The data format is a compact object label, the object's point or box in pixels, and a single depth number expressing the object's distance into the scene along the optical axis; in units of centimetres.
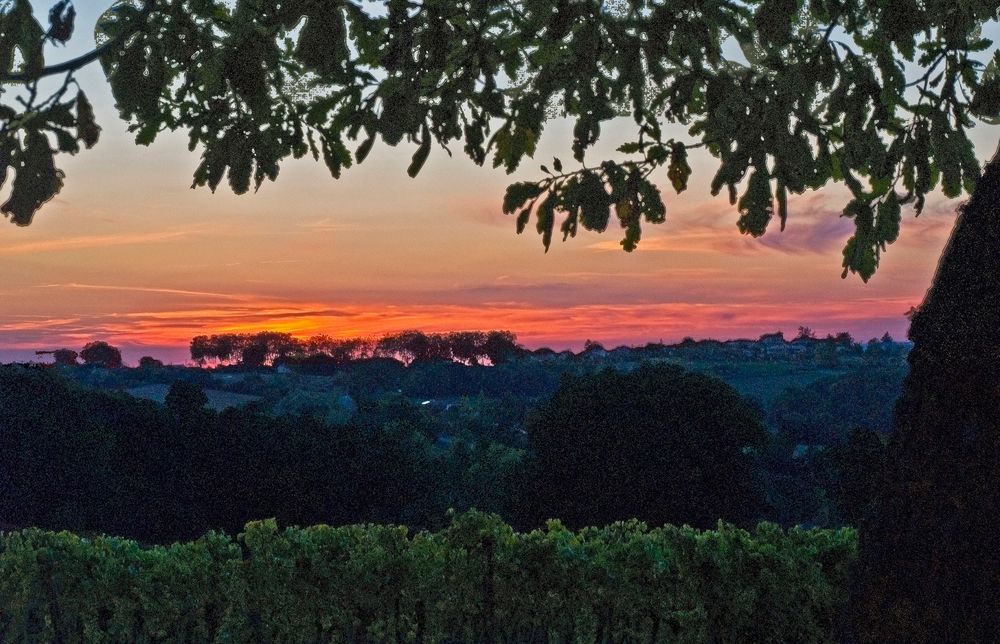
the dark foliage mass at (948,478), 443
